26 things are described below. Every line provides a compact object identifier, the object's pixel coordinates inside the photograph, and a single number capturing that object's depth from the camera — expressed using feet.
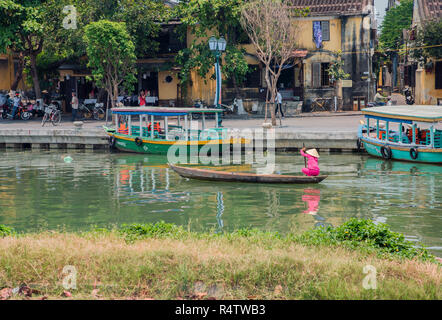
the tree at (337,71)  126.41
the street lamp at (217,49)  86.22
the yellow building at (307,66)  127.75
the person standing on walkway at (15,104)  119.75
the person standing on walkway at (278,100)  108.96
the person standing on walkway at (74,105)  112.85
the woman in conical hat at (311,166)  59.47
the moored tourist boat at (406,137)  72.33
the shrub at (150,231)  30.99
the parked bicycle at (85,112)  123.72
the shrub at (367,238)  28.04
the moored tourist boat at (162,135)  82.33
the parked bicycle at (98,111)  119.96
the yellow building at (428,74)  125.59
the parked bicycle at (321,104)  128.88
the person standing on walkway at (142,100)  117.27
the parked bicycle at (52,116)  104.99
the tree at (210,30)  119.75
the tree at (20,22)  108.78
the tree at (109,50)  105.40
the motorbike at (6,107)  123.44
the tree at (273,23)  99.92
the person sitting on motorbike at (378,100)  122.72
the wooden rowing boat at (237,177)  59.00
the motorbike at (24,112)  120.37
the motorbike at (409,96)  131.95
